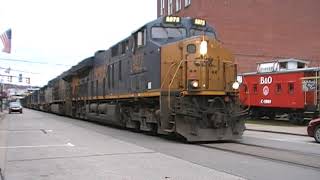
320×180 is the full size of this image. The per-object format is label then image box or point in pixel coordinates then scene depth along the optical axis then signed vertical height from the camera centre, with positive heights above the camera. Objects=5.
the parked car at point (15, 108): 67.31 -0.08
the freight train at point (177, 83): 17.05 +0.89
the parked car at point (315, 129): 18.95 -0.87
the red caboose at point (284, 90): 29.89 +1.04
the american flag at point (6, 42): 46.53 +6.16
